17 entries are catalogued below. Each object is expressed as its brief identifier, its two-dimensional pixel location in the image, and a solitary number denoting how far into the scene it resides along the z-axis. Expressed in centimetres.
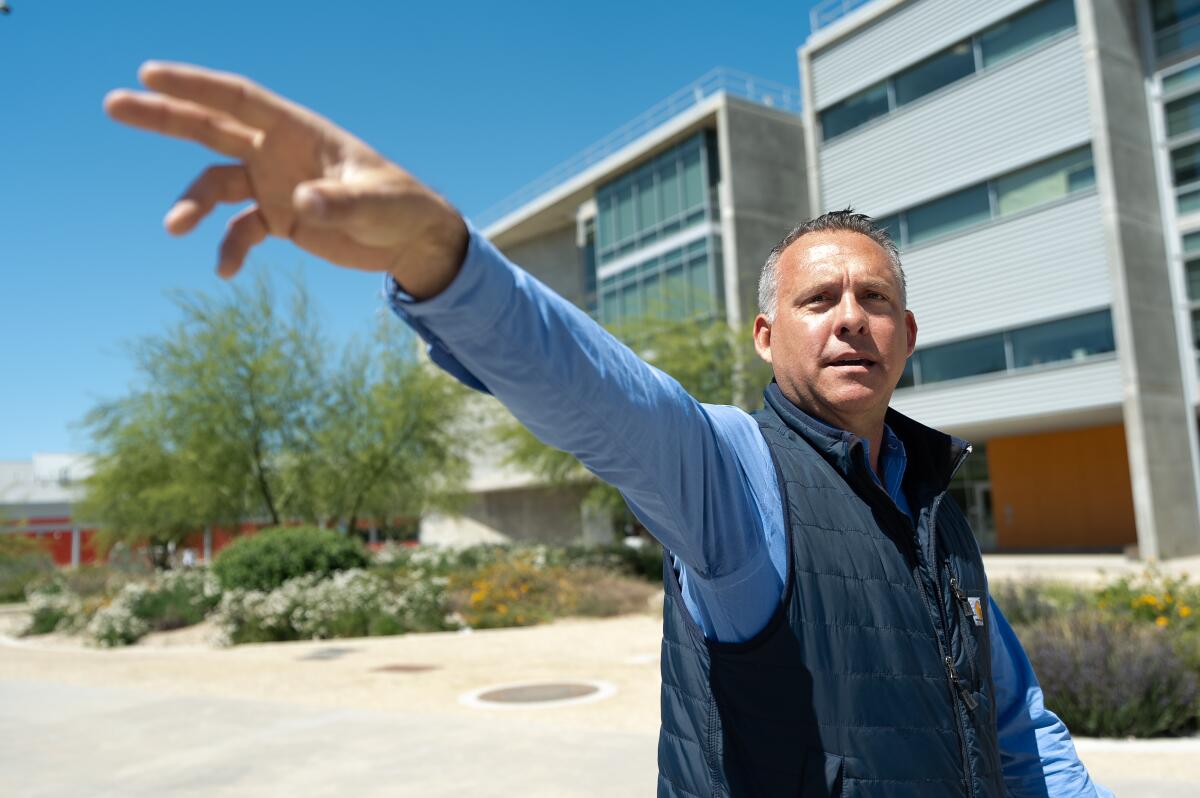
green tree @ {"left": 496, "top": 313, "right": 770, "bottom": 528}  2267
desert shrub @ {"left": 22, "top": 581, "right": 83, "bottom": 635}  1753
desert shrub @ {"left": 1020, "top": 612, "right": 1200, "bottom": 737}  648
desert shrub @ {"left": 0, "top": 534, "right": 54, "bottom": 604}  2647
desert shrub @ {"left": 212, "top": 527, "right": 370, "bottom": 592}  1627
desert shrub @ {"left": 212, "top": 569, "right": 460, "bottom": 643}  1452
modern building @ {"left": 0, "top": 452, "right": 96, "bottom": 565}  5478
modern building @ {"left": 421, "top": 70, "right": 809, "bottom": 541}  3111
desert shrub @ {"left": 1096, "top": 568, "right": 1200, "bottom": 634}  859
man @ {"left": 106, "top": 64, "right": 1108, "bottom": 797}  97
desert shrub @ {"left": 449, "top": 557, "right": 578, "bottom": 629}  1545
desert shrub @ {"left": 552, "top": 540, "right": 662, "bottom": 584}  2125
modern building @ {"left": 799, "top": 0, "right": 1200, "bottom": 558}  2367
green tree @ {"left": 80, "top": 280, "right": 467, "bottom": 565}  2167
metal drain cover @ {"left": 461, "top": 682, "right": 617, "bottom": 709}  841
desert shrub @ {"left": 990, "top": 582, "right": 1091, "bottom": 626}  927
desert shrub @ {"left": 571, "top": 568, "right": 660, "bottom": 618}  1641
